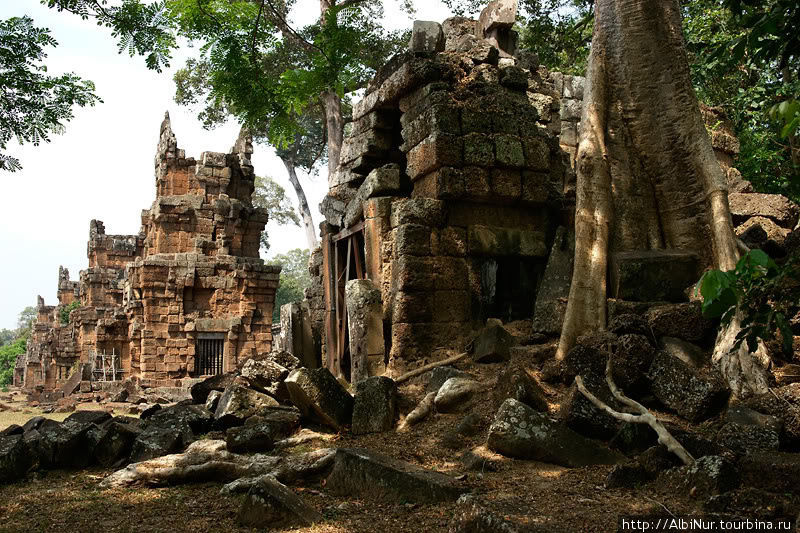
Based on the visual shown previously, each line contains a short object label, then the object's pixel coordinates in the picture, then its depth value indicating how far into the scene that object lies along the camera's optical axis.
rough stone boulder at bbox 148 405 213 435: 6.31
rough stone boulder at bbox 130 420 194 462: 5.53
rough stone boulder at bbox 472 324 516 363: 6.63
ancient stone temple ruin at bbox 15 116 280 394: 20.55
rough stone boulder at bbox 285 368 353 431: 6.06
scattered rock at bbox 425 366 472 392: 6.30
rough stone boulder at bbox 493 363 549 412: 5.14
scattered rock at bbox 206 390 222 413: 7.07
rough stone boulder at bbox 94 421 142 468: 5.65
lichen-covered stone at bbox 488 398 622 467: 4.43
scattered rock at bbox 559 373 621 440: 4.66
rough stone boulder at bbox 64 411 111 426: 6.56
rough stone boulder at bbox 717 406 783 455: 3.91
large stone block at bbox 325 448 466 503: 3.87
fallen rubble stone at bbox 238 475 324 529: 3.59
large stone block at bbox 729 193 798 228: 7.31
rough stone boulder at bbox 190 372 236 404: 7.83
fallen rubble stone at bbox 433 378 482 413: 5.90
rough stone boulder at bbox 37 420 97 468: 5.62
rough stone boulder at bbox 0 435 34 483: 5.27
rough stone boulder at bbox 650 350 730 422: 4.63
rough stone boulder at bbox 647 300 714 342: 5.33
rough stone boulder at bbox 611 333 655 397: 5.03
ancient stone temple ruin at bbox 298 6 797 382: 7.13
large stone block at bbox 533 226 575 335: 6.54
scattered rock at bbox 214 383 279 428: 6.45
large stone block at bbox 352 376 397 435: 5.89
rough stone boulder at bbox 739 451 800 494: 3.38
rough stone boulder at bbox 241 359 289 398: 7.08
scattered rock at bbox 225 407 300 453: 5.55
